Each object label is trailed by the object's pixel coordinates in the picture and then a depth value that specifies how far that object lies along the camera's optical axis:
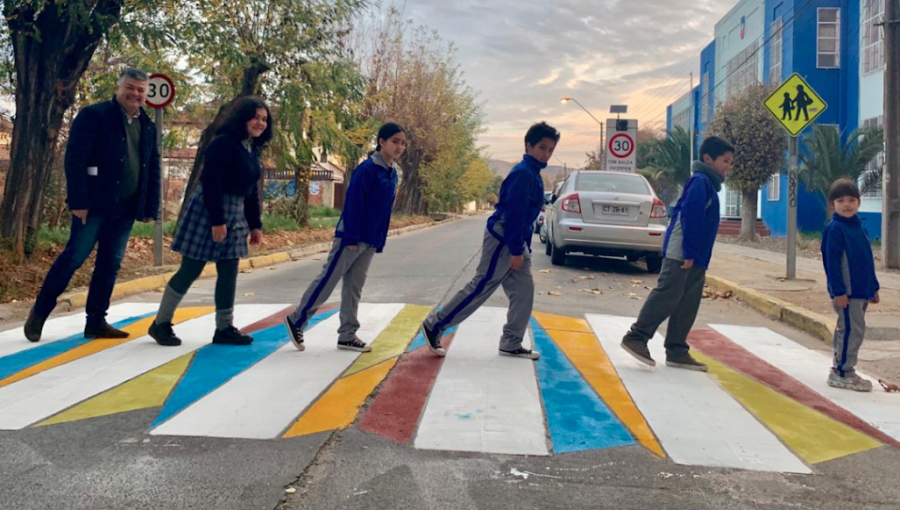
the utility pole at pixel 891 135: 12.50
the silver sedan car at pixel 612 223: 11.62
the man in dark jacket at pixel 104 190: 5.36
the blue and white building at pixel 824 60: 24.81
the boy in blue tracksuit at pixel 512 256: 5.21
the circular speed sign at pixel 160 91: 10.34
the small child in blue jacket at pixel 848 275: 4.81
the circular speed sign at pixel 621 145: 19.16
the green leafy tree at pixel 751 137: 23.61
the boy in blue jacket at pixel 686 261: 5.14
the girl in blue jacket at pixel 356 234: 5.32
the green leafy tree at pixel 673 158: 36.91
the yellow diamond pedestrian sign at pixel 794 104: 10.23
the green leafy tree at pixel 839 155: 21.97
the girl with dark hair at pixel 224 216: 5.21
